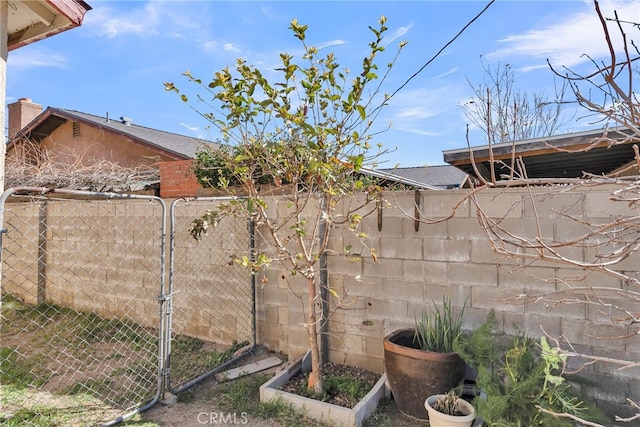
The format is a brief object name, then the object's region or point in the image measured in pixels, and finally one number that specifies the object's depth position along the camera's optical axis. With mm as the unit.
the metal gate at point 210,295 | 4273
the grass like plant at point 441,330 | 2943
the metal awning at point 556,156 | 3662
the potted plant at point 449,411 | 2477
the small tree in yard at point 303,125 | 2635
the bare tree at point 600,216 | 1363
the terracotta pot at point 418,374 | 2754
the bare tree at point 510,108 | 12922
